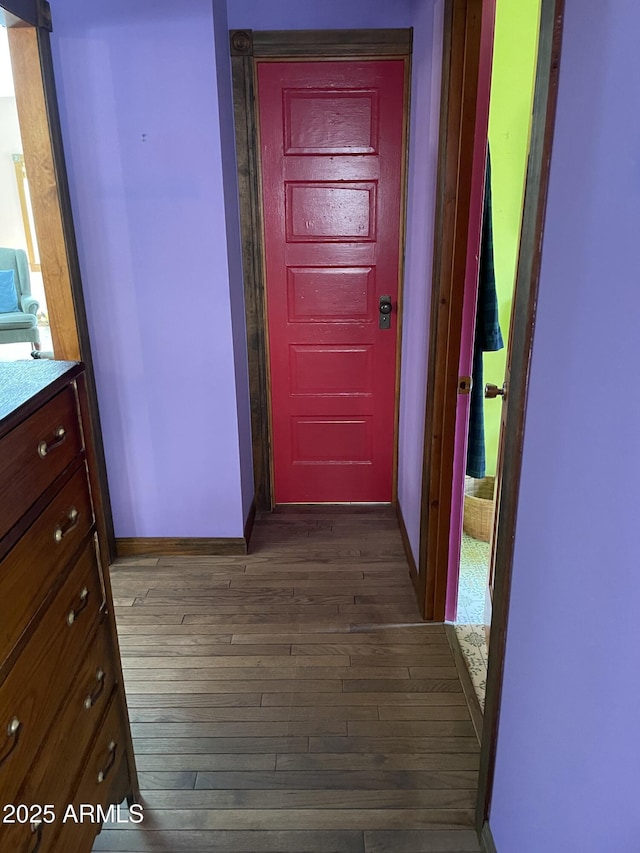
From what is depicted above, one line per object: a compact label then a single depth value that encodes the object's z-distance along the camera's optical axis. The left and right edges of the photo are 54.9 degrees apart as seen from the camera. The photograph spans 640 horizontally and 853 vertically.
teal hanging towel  2.08
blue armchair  6.57
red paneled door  2.74
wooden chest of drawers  1.00
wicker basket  2.86
